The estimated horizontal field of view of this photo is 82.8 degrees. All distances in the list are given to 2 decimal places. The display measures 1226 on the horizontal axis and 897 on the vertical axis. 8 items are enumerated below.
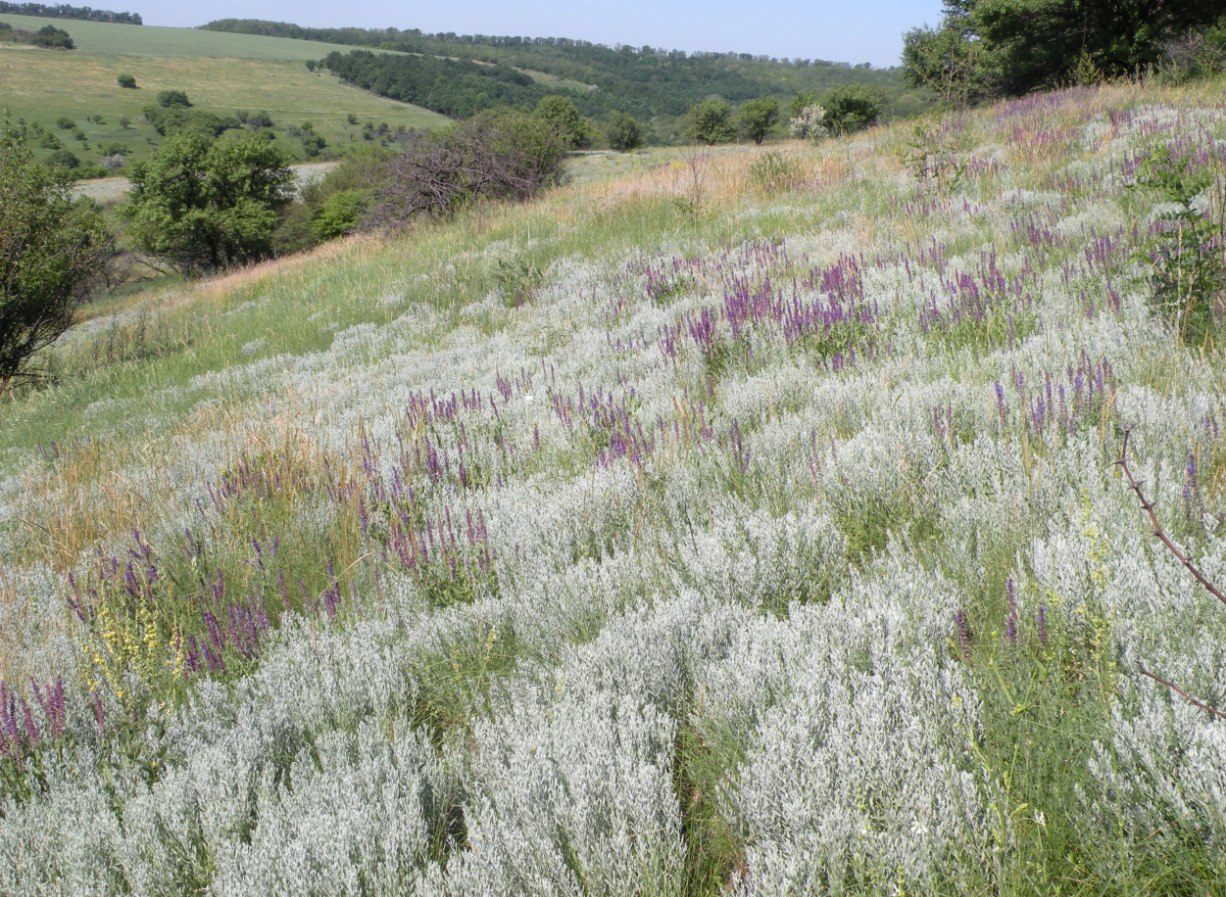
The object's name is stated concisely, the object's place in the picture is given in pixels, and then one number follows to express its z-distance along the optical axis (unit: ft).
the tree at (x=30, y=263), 43.88
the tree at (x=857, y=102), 194.67
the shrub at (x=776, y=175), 37.32
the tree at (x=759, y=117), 242.37
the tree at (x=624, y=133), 247.70
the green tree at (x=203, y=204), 174.09
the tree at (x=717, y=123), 237.04
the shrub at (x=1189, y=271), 10.38
